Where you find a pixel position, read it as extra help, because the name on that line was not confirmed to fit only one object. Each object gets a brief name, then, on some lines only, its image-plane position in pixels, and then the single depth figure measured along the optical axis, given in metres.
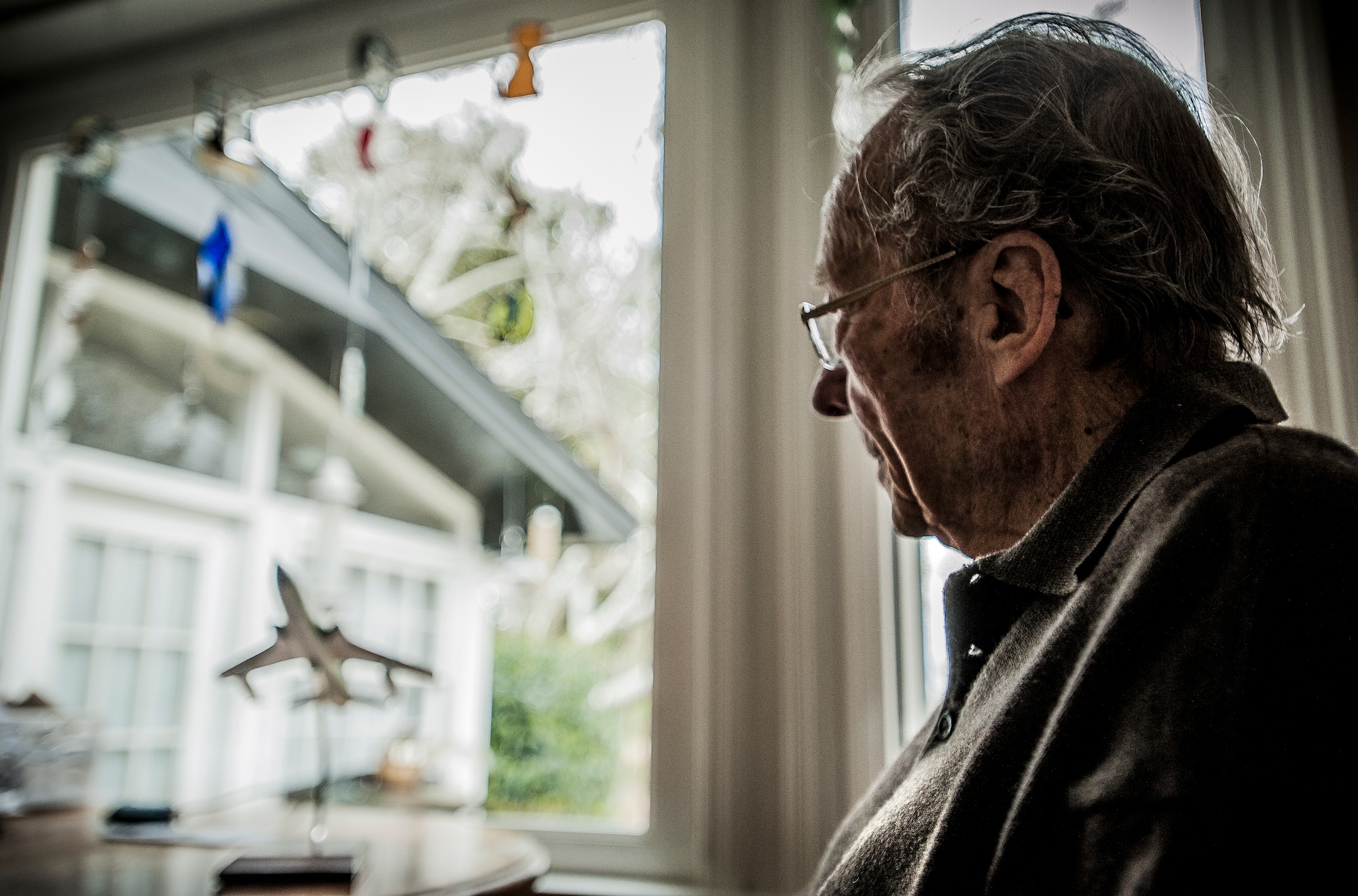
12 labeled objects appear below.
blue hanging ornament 2.07
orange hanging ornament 1.83
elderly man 0.49
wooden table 1.05
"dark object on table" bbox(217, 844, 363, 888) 1.03
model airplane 1.17
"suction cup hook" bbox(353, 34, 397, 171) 1.96
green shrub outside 1.87
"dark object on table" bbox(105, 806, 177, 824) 1.37
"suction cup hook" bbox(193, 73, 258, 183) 2.00
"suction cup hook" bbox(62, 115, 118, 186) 2.24
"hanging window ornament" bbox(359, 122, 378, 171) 1.97
